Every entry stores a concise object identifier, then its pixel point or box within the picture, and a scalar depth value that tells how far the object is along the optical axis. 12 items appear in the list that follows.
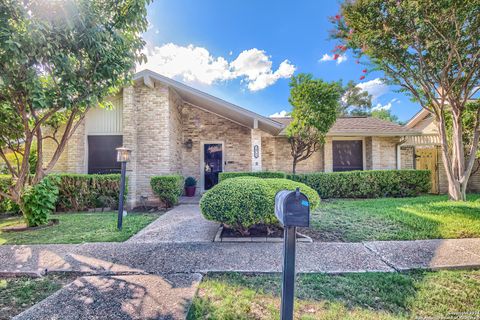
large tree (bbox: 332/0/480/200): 6.09
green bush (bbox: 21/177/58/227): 5.28
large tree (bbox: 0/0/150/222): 3.55
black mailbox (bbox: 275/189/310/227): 1.52
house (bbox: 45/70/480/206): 8.16
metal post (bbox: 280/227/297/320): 1.59
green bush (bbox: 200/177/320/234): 3.83
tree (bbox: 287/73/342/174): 8.21
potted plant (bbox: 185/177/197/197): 9.73
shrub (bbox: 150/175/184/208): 7.40
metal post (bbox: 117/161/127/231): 4.98
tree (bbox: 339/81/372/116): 28.06
